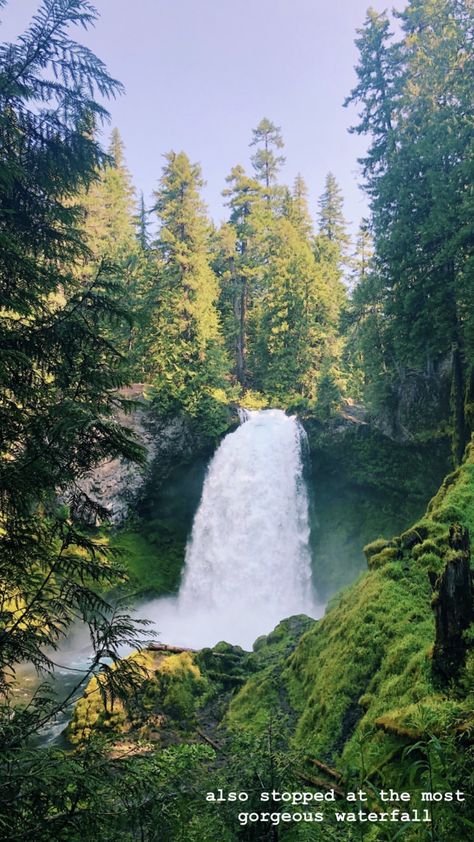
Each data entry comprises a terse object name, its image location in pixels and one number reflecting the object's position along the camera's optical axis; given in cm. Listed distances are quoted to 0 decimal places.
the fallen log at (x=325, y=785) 467
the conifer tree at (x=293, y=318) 2834
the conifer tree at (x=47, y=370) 377
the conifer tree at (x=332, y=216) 3875
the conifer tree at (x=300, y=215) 3250
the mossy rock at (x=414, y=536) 841
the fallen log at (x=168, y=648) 1254
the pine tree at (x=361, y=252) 2701
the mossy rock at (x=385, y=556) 852
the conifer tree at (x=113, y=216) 2880
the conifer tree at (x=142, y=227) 3359
